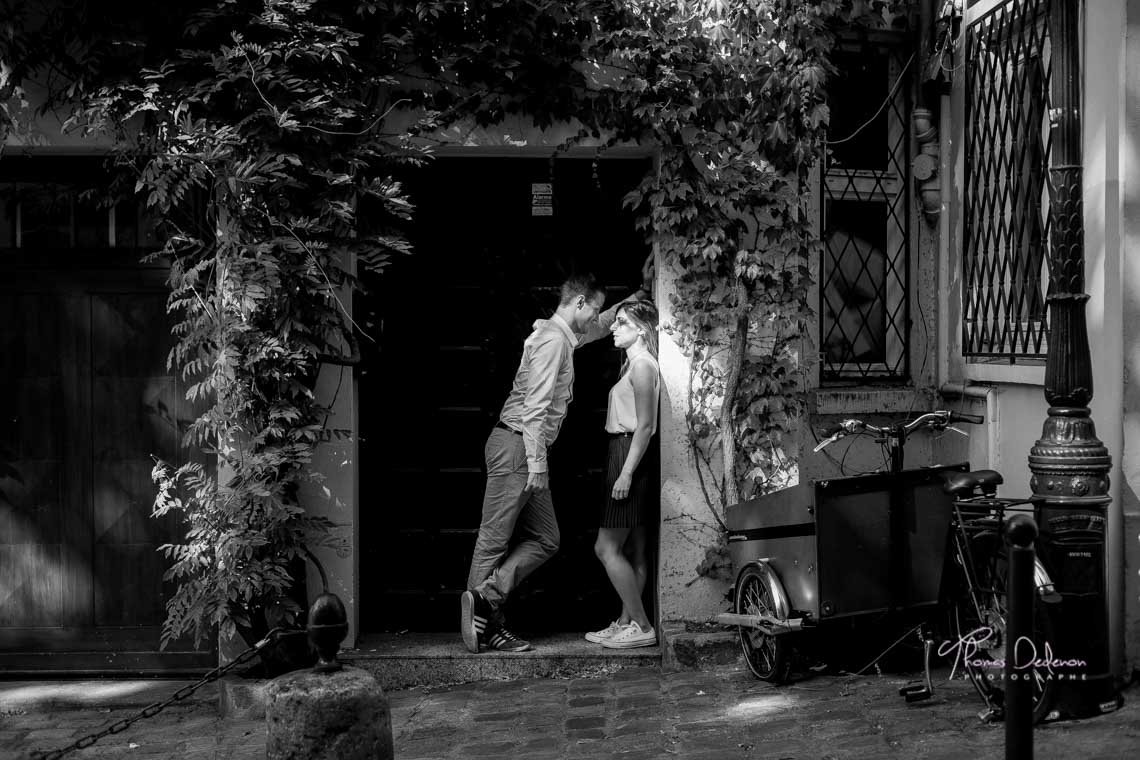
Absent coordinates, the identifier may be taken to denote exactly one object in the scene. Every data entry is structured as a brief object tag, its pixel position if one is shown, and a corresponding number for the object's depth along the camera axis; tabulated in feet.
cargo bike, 19.10
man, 23.67
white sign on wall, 25.93
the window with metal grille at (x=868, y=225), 26.99
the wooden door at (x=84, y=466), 24.35
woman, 23.91
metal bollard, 13.05
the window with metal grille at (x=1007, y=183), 23.03
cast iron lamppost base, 18.54
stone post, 12.63
